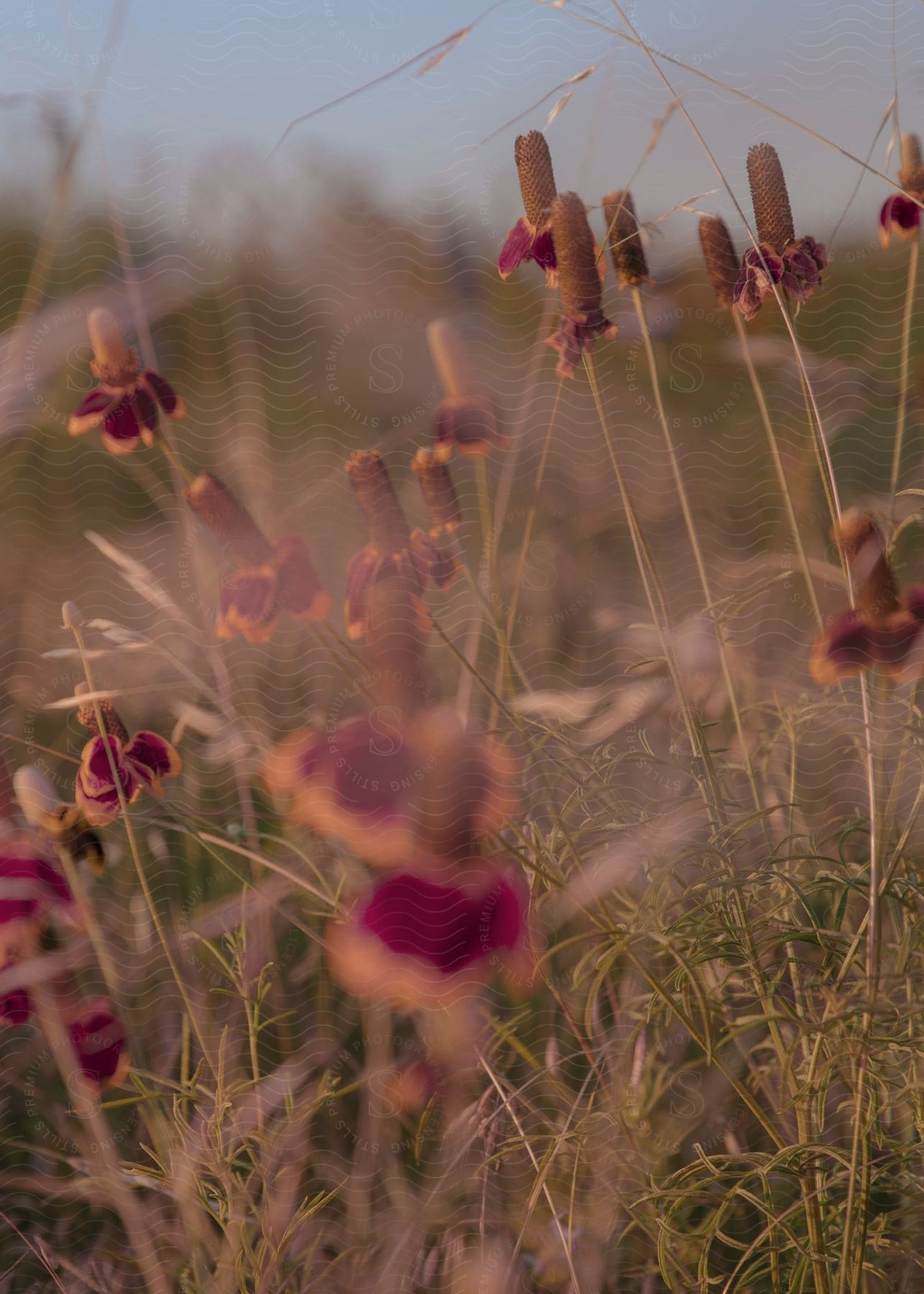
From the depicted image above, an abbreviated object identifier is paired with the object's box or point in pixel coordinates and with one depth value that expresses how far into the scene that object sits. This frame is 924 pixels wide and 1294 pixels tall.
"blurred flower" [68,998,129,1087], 0.63
